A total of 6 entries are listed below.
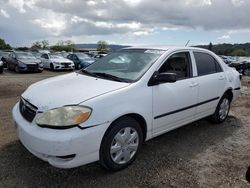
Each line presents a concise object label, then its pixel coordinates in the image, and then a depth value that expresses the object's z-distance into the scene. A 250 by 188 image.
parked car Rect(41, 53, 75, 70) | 13.25
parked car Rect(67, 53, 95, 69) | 14.20
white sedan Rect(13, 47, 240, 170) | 2.04
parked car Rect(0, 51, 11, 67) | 14.42
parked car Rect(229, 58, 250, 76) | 14.26
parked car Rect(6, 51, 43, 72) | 11.94
